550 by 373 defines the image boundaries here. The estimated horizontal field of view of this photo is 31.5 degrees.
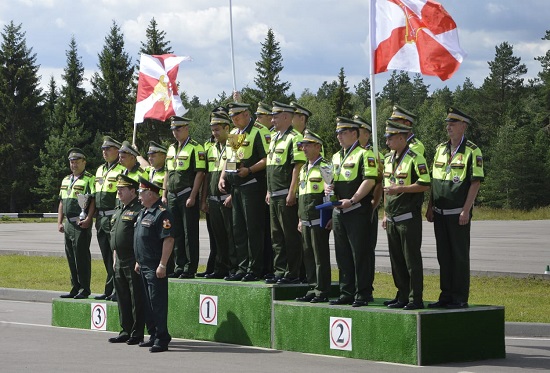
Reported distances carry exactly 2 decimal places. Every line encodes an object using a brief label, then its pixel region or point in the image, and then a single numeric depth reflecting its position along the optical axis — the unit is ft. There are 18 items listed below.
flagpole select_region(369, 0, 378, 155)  37.47
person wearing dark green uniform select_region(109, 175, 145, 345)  39.88
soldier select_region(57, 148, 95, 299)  49.14
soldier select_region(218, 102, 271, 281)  42.70
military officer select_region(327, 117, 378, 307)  37.19
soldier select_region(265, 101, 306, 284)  40.83
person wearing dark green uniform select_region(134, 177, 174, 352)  38.19
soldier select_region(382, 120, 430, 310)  35.86
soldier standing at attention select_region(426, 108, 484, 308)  36.06
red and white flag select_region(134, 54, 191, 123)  54.75
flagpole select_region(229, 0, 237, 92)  48.55
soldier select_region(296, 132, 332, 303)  38.86
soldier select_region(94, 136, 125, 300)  46.95
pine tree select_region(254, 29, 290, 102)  300.40
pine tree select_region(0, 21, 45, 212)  249.75
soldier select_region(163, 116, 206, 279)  44.65
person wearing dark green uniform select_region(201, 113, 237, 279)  44.21
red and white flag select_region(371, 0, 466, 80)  37.96
